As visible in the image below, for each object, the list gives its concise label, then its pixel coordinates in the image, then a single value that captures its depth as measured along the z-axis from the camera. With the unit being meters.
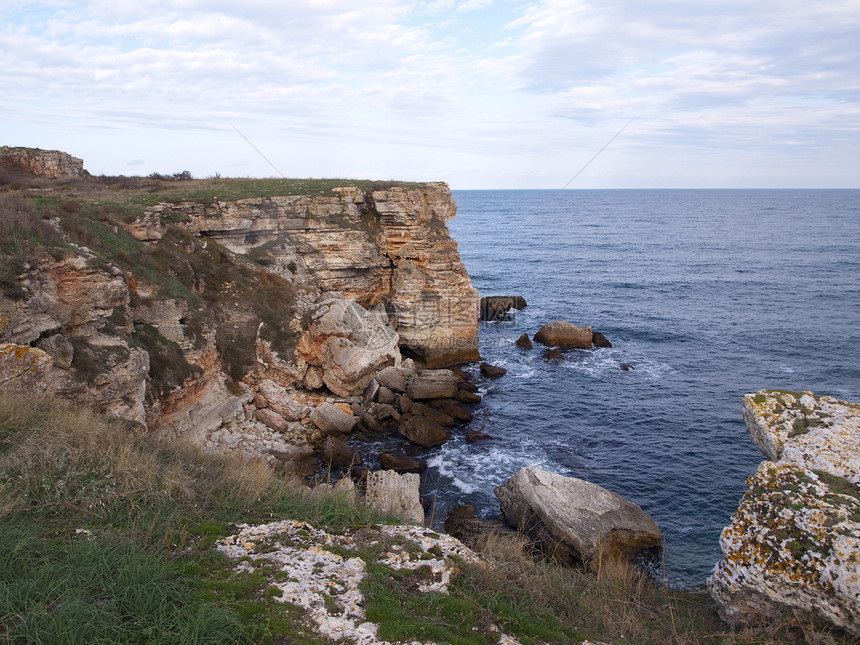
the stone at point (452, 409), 25.06
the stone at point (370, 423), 24.00
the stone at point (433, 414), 24.67
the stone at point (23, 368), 12.31
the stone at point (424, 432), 22.83
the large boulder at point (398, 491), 16.19
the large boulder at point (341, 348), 25.78
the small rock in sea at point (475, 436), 23.28
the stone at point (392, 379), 26.61
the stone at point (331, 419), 23.34
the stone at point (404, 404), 25.20
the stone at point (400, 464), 20.58
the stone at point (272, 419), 22.81
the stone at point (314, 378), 25.77
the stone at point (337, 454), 20.92
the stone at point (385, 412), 24.59
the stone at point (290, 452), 20.80
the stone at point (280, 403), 23.78
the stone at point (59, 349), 15.92
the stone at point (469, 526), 16.12
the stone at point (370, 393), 25.59
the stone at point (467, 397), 26.88
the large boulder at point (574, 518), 15.04
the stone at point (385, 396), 25.62
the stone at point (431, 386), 26.42
